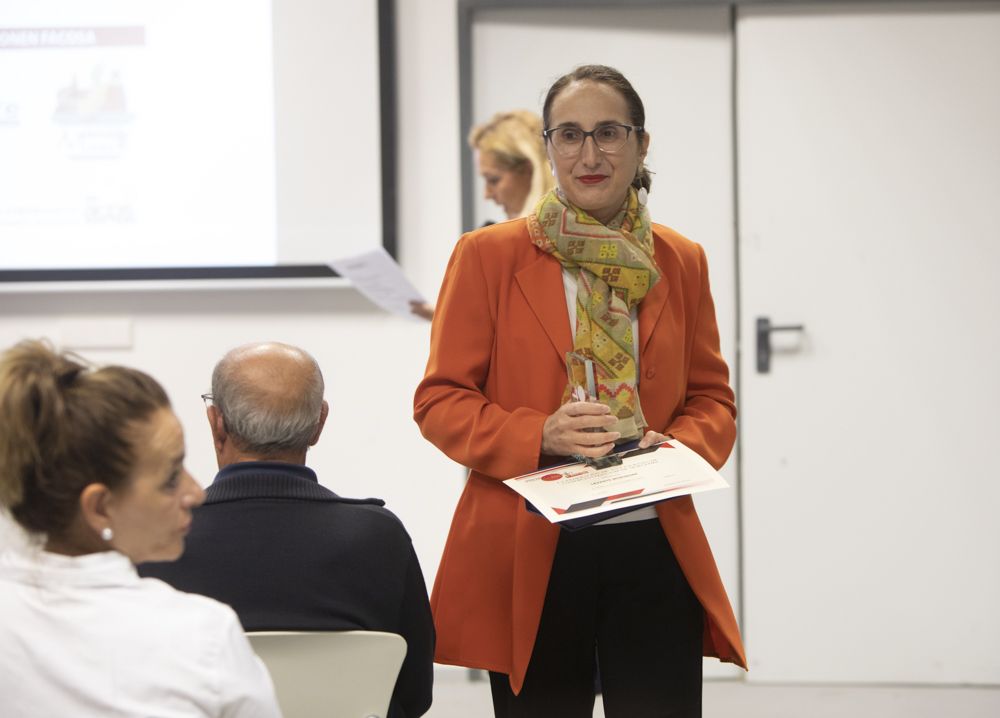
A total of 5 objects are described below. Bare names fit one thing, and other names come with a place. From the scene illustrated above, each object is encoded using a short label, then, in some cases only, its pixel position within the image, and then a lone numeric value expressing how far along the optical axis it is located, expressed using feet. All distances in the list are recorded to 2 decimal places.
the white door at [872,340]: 24.75
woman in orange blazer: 17.27
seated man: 14.72
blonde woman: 22.87
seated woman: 10.90
